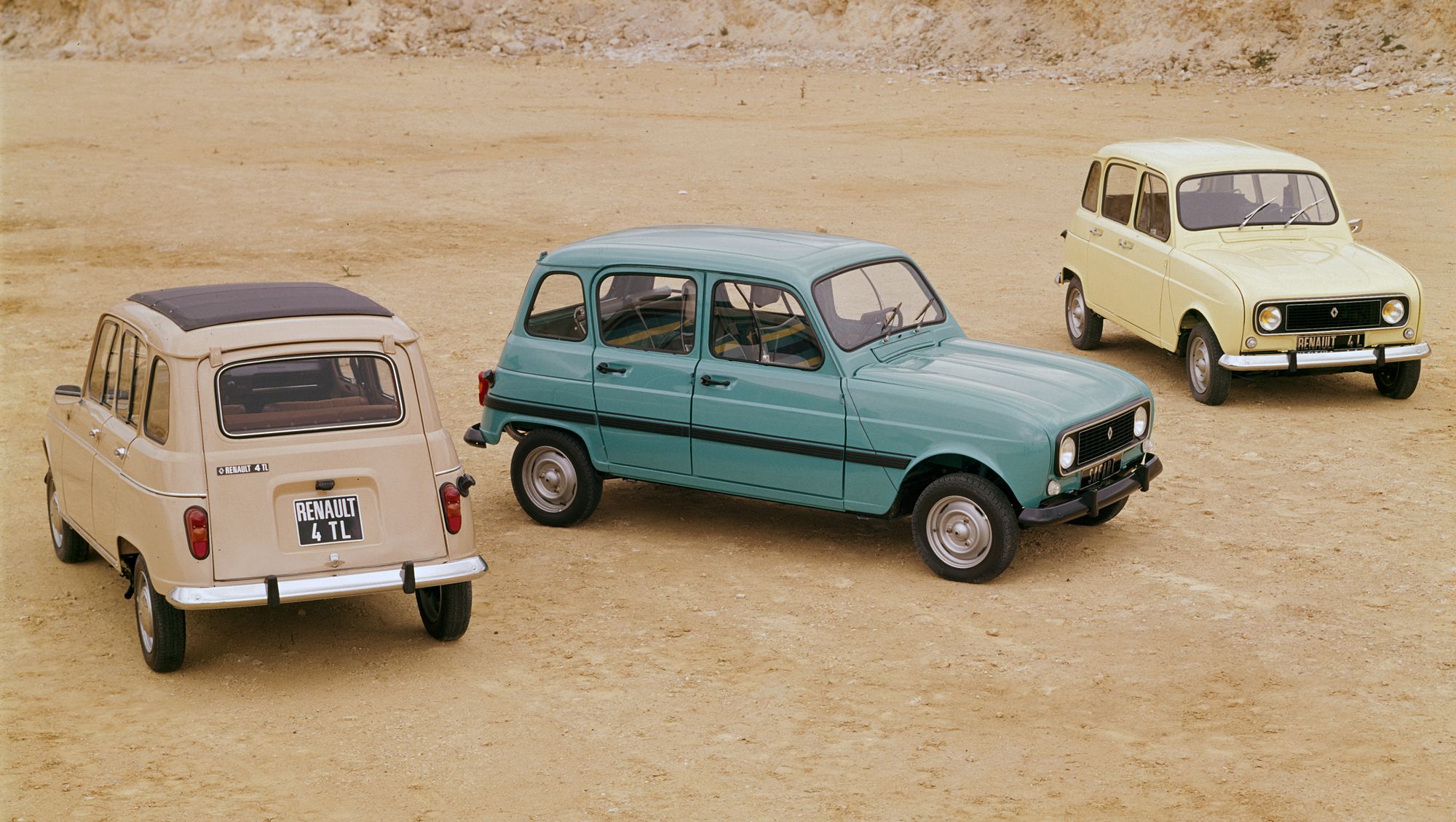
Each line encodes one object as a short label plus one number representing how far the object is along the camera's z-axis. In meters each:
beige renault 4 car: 6.69
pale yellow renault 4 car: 11.39
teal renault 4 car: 8.00
